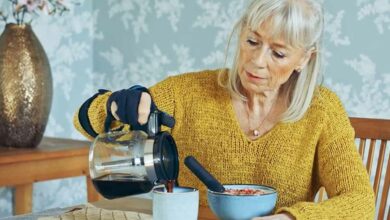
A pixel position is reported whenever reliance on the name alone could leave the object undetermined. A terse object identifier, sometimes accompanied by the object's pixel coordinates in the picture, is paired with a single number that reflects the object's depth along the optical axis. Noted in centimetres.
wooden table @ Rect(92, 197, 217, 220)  186
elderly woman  196
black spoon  164
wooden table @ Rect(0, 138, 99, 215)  269
